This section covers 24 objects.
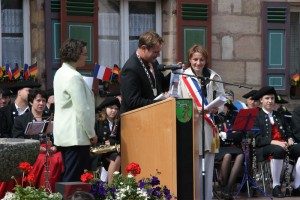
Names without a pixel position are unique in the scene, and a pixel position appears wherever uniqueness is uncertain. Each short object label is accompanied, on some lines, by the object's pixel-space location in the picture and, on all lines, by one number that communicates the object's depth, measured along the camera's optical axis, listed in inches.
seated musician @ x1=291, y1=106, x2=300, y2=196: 540.4
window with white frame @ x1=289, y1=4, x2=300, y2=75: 663.1
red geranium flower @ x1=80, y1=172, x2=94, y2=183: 305.9
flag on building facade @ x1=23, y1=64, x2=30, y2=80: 561.1
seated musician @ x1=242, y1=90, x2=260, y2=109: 580.4
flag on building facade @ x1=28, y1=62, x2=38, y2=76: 562.6
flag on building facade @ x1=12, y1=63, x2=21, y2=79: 559.2
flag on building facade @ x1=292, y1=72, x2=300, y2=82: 647.1
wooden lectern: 333.7
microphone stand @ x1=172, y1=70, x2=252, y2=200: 376.5
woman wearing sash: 392.5
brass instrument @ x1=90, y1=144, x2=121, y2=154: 493.0
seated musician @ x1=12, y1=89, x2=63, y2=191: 386.6
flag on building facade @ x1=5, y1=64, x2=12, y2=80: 557.6
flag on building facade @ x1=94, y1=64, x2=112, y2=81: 574.6
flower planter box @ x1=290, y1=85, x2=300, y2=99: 649.6
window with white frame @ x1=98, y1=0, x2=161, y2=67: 606.5
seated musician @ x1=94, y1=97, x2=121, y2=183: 494.3
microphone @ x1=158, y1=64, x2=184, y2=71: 352.7
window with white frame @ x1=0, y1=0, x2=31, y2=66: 573.9
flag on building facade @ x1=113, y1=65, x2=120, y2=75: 595.2
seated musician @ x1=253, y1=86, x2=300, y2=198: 539.2
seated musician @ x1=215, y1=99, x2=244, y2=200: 522.9
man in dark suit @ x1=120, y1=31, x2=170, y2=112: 354.0
